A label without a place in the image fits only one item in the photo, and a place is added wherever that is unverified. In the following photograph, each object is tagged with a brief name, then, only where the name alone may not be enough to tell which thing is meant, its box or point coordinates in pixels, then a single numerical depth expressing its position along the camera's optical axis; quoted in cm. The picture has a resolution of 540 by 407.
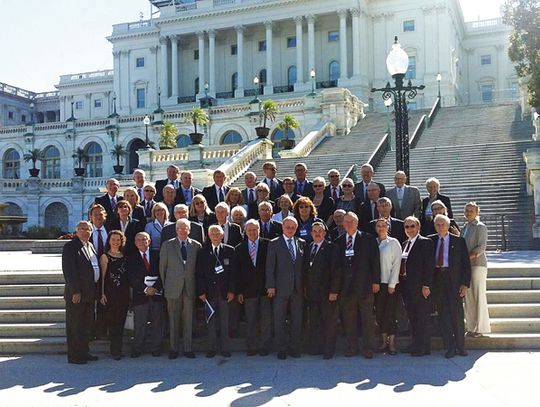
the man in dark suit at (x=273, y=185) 1203
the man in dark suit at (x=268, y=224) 1001
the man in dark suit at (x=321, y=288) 926
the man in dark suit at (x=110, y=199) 1159
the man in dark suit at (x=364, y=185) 1139
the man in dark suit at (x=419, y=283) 928
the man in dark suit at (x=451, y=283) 927
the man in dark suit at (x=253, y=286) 955
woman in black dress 956
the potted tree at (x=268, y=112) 4166
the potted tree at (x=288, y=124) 3866
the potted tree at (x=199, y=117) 4203
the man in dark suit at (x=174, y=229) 976
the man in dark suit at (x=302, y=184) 1156
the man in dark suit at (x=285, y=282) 934
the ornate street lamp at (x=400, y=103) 1370
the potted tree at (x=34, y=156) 5291
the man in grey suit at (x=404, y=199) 1121
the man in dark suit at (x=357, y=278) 923
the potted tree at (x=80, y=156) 5275
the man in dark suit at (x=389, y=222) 970
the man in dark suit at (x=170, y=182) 1225
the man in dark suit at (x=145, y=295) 955
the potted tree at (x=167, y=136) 4247
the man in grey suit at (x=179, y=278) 947
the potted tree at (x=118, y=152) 5112
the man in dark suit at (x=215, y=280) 950
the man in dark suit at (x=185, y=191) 1169
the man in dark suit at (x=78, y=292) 930
